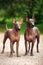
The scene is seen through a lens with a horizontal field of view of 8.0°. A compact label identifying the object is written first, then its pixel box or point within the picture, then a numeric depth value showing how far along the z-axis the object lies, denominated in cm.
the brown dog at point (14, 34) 1124
